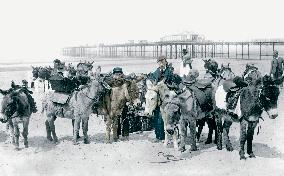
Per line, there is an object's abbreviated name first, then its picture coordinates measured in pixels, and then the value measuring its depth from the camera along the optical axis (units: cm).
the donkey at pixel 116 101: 1228
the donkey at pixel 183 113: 1073
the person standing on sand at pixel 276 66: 2119
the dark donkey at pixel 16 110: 1095
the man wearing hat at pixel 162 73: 1187
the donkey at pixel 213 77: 1179
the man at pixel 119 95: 1234
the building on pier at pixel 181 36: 9719
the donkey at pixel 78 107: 1205
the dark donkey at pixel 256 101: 955
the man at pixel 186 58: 1537
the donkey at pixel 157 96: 1101
